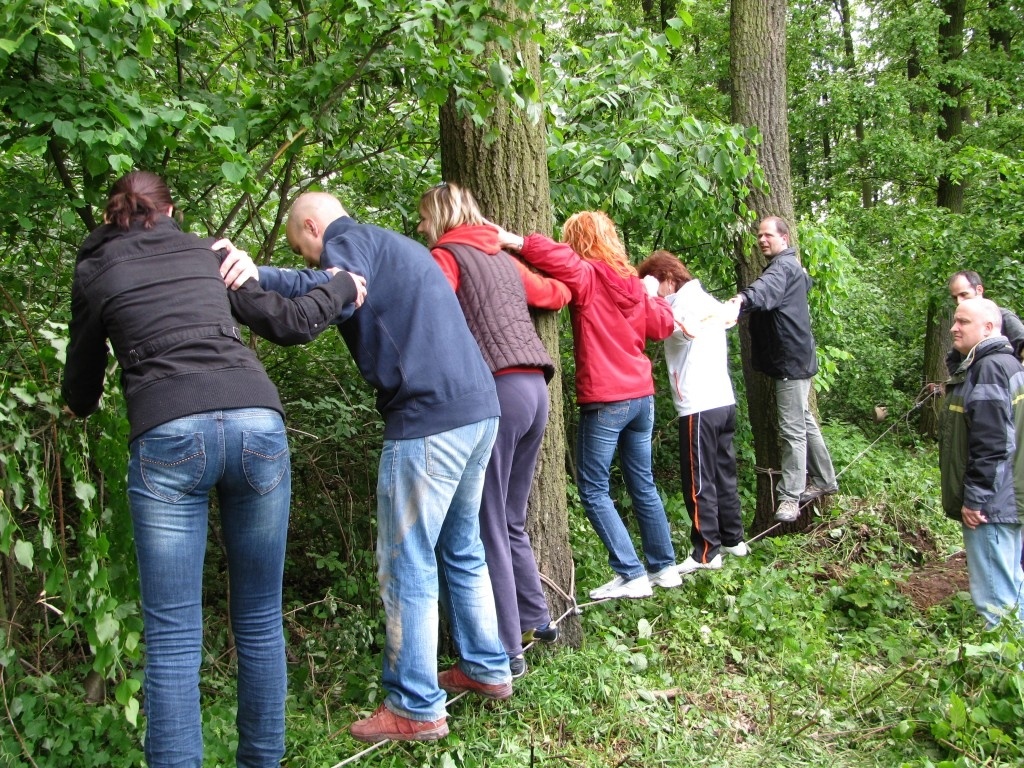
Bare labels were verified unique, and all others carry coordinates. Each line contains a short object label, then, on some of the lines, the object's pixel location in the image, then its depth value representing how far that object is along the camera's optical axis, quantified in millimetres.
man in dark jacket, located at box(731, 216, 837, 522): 6050
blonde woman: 3604
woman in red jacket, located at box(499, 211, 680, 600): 4539
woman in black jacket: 2639
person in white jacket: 5203
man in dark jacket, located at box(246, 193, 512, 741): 3156
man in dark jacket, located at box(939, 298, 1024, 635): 4648
